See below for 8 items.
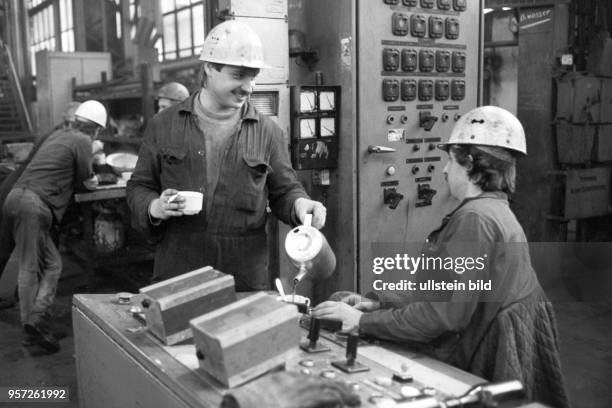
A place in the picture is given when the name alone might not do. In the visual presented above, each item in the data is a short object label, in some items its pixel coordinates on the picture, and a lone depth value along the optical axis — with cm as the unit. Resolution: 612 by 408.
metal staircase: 1219
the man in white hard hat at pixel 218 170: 238
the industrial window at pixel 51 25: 1639
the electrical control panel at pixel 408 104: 368
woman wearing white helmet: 173
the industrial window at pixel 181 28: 1095
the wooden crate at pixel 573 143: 541
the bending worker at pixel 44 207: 410
